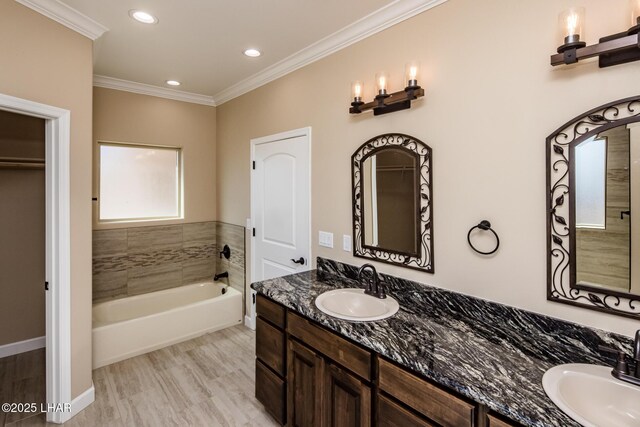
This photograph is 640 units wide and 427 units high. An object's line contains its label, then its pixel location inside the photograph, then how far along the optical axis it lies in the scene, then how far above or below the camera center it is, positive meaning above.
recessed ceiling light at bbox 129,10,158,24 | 2.12 +1.30
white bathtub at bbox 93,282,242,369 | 2.96 -1.14
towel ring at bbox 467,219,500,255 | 1.64 -0.10
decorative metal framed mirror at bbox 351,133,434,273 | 1.94 +0.05
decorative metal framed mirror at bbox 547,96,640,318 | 1.26 +0.00
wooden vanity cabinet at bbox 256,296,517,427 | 1.21 -0.82
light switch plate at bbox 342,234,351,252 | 2.42 -0.25
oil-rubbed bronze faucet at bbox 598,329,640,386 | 1.10 -0.56
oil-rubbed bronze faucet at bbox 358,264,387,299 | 1.96 -0.49
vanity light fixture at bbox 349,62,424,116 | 1.89 +0.71
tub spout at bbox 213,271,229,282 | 4.05 -0.84
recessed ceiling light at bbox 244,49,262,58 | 2.68 +1.33
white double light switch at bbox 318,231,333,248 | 2.57 -0.24
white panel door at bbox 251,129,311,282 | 2.82 +0.05
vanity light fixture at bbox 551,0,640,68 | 1.19 +0.65
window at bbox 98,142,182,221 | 3.52 +0.32
